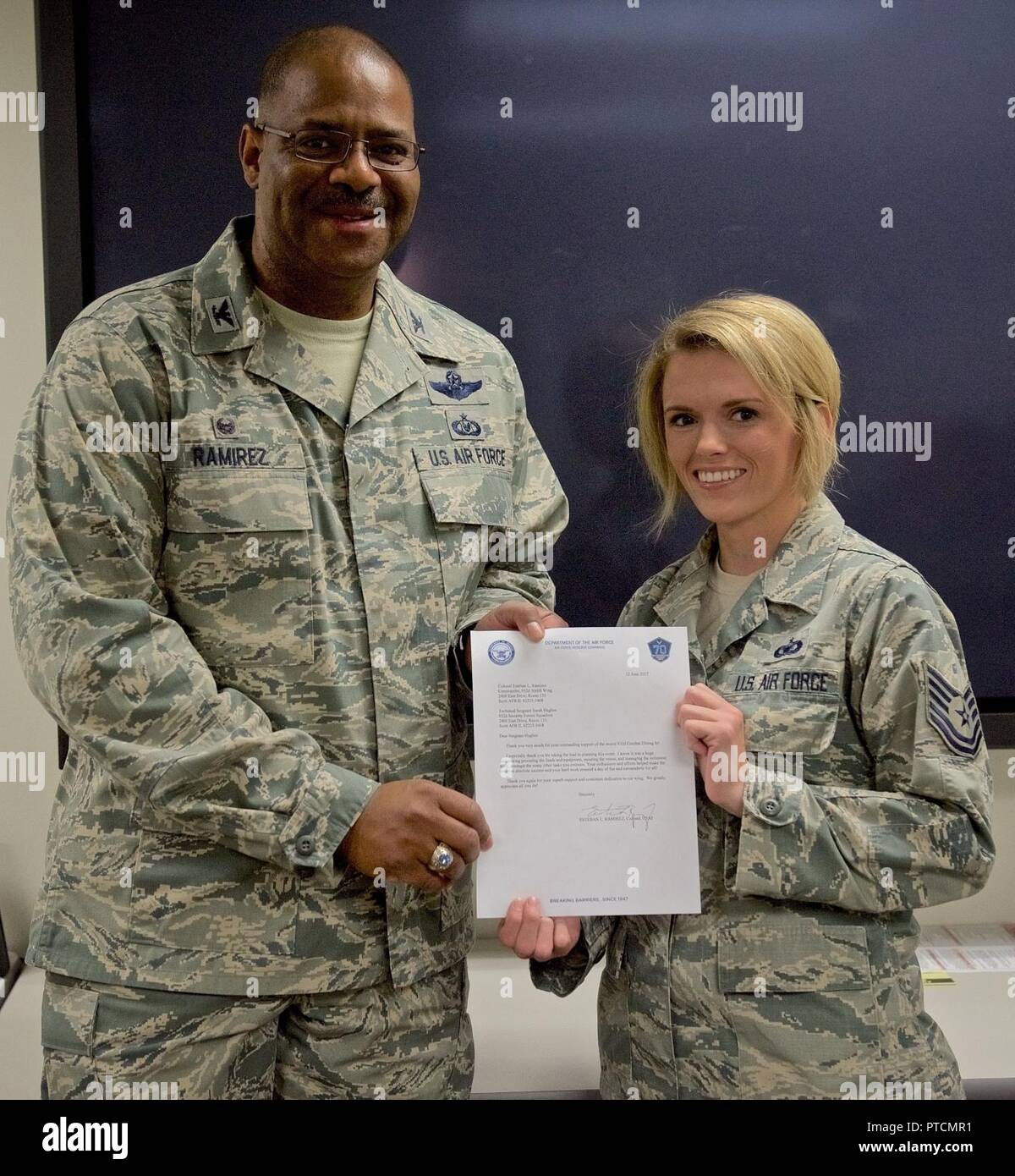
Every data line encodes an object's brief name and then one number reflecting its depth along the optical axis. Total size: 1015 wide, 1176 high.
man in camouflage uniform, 1.48
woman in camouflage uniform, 1.43
